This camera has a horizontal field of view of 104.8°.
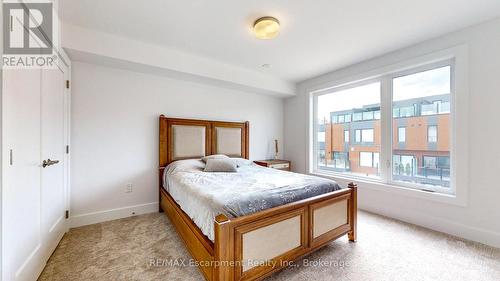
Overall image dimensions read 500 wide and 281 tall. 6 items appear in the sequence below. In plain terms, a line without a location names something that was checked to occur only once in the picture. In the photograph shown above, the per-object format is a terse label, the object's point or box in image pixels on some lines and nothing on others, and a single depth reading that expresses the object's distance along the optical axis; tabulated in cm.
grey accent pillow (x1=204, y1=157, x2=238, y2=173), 286
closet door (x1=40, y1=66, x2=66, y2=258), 183
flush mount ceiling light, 211
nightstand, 404
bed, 137
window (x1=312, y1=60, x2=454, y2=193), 259
